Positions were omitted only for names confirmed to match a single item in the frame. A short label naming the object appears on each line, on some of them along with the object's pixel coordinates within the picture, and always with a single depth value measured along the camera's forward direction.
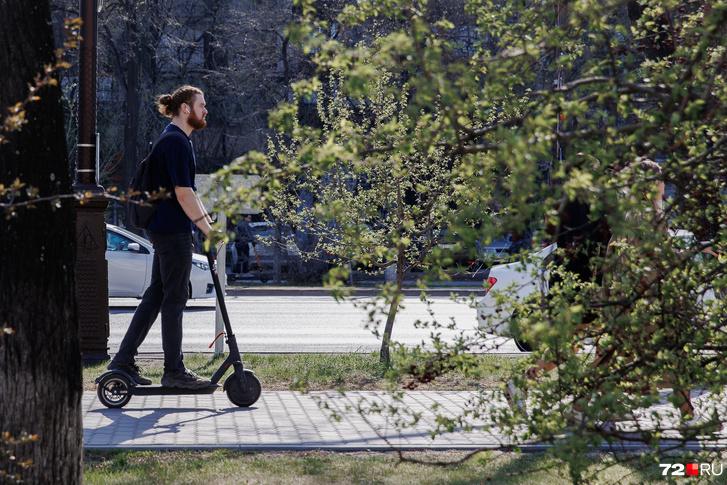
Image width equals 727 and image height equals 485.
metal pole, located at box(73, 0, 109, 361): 20.28
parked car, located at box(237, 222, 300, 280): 59.69
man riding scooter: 14.87
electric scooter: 15.10
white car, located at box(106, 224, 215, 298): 39.81
